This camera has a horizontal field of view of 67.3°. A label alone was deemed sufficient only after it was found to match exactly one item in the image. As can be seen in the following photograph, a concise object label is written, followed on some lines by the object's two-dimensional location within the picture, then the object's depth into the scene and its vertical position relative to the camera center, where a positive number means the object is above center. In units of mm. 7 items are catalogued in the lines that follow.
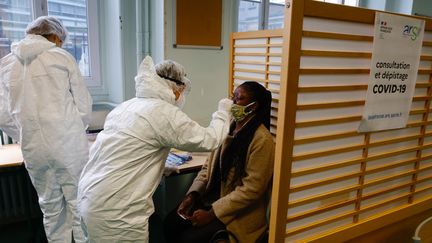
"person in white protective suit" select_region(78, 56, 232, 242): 1466 -443
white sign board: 958 -24
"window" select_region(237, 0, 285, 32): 3594 +509
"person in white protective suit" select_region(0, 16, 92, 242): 1945 -349
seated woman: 1521 -570
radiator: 2609 -1182
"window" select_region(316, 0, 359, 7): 4605 +844
